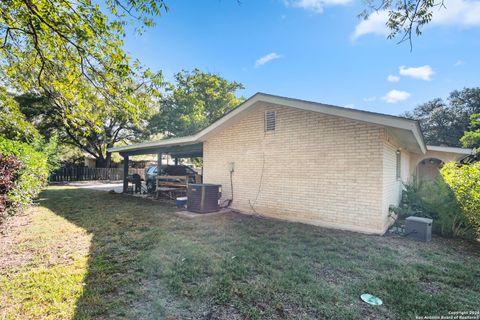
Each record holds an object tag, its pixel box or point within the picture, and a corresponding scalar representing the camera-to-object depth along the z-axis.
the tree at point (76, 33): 3.54
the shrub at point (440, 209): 5.46
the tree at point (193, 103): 21.91
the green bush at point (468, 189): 4.79
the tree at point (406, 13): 3.19
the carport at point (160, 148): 9.80
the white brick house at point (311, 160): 5.39
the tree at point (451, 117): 21.67
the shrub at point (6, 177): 5.06
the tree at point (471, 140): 12.39
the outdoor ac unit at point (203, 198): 7.66
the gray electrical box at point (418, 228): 5.11
